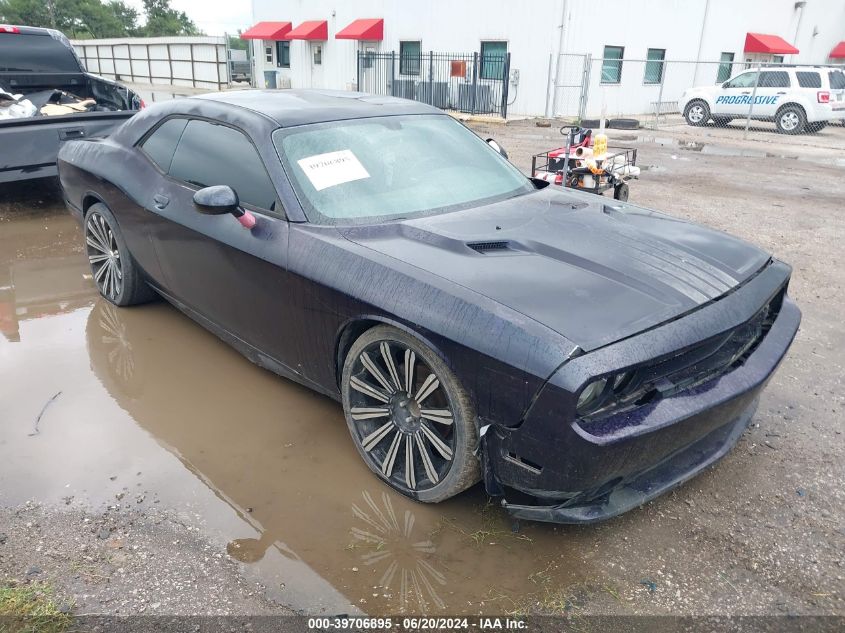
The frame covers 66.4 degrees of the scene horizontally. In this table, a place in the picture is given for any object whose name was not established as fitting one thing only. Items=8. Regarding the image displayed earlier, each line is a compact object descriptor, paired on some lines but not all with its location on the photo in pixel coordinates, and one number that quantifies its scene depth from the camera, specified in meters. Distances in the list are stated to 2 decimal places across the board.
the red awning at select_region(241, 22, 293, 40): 26.62
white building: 18.66
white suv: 16.14
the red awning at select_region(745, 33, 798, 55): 24.11
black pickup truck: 6.41
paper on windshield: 3.19
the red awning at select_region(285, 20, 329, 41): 24.72
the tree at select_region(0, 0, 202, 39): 61.16
